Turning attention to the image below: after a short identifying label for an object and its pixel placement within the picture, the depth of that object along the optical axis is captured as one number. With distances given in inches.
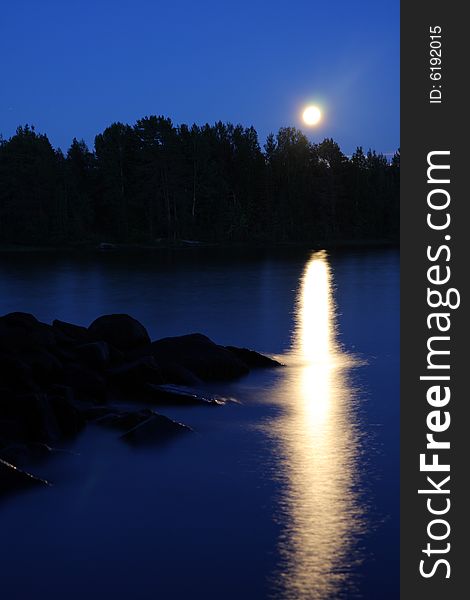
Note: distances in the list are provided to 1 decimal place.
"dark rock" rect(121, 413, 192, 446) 447.8
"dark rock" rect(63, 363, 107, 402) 541.3
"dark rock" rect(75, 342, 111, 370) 597.9
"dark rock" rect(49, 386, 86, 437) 463.2
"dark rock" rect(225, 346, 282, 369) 682.2
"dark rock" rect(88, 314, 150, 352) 684.1
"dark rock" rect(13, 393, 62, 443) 448.1
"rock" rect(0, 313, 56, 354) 568.7
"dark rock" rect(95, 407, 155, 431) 470.3
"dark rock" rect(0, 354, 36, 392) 500.4
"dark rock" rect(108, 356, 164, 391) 567.2
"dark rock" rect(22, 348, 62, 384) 540.4
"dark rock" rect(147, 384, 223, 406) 545.6
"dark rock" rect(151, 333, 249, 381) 628.1
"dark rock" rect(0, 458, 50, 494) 365.1
